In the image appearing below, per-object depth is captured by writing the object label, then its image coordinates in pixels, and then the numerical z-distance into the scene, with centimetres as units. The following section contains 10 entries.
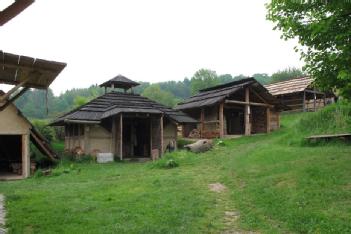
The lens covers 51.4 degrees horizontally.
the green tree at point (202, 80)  6952
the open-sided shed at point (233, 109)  2712
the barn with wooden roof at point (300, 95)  3438
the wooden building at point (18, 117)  638
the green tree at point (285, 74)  6688
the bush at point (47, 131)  3252
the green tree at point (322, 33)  921
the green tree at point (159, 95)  7794
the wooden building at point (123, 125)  2181
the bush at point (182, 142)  2623
